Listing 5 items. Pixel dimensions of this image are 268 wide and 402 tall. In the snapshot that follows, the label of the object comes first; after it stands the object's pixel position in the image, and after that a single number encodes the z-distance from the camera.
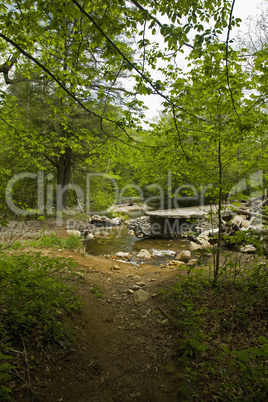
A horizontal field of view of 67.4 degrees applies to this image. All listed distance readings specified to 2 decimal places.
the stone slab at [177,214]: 10.66
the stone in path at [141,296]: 3.86
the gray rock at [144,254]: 7.65
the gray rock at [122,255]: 7.55
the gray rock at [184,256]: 6.84
